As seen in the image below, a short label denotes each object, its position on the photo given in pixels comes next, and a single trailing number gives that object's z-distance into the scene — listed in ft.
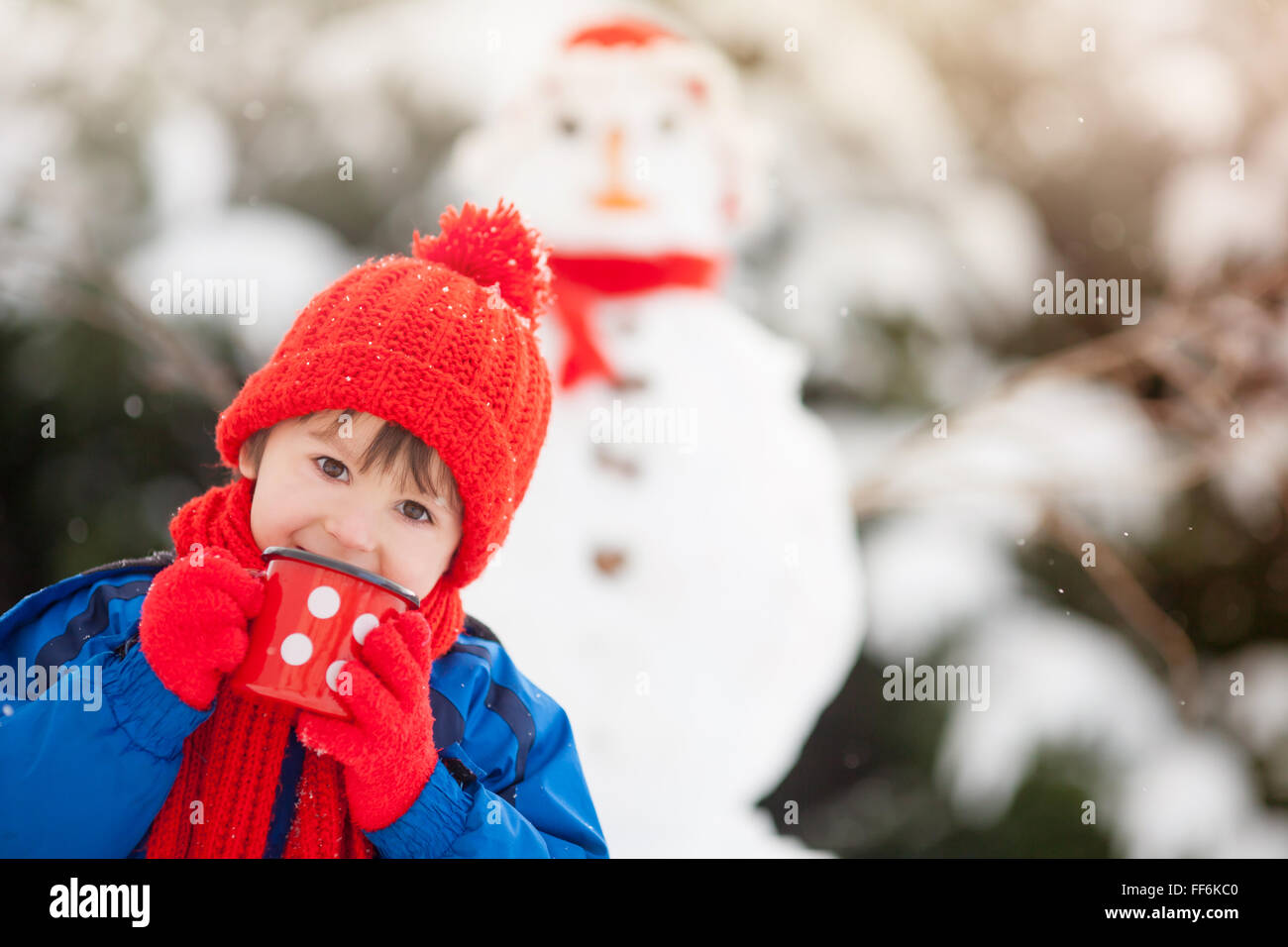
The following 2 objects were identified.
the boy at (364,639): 6.32
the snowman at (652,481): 7.63
